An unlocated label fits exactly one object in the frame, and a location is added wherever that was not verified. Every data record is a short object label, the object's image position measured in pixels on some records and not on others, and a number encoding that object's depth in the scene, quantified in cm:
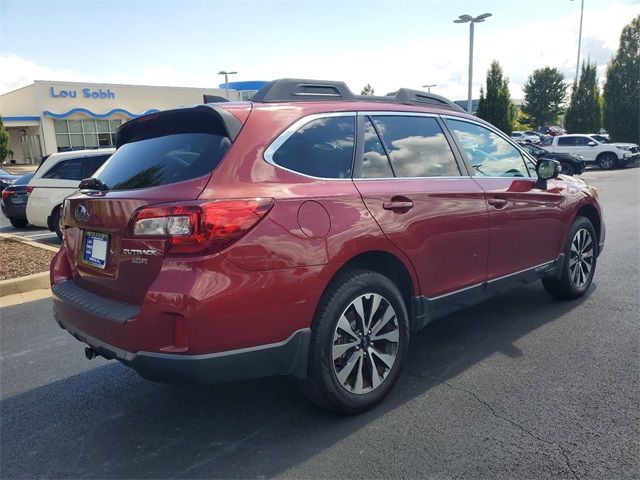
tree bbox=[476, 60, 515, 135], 2694
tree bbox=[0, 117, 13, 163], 3262
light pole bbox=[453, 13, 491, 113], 2417
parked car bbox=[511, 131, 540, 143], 4056
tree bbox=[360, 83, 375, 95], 6141
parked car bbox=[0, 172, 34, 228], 1166
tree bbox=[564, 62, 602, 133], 3259
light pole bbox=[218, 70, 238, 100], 4234
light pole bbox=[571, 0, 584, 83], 4409
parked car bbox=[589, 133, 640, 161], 2585
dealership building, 3916
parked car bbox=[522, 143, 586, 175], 2022
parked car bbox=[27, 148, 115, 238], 978
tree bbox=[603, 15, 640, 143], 3034
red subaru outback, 253
